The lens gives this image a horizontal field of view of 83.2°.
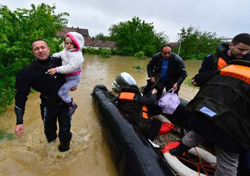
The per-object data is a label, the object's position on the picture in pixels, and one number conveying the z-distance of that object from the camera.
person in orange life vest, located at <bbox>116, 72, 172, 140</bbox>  2.60
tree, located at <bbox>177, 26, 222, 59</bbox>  31.63
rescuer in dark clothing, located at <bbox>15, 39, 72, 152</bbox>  1.77
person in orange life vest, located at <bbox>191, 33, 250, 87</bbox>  1.62
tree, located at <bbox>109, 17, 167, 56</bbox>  35.34
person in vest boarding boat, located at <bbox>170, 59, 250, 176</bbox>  1.36
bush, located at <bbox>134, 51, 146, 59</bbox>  27.33
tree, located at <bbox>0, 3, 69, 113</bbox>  3.14
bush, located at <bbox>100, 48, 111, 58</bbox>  25.66
